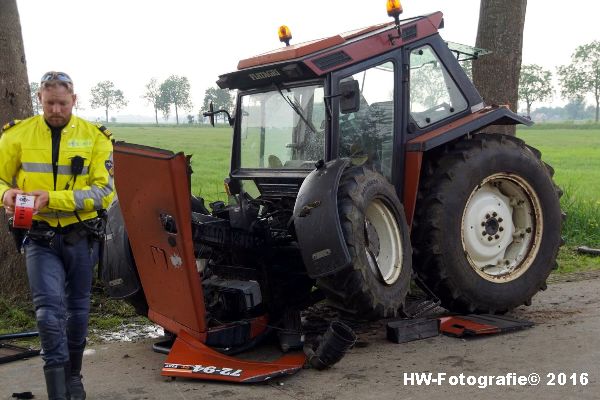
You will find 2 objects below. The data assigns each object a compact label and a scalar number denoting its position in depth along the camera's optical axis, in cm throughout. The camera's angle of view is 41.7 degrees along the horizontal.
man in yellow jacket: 407
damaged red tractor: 484
